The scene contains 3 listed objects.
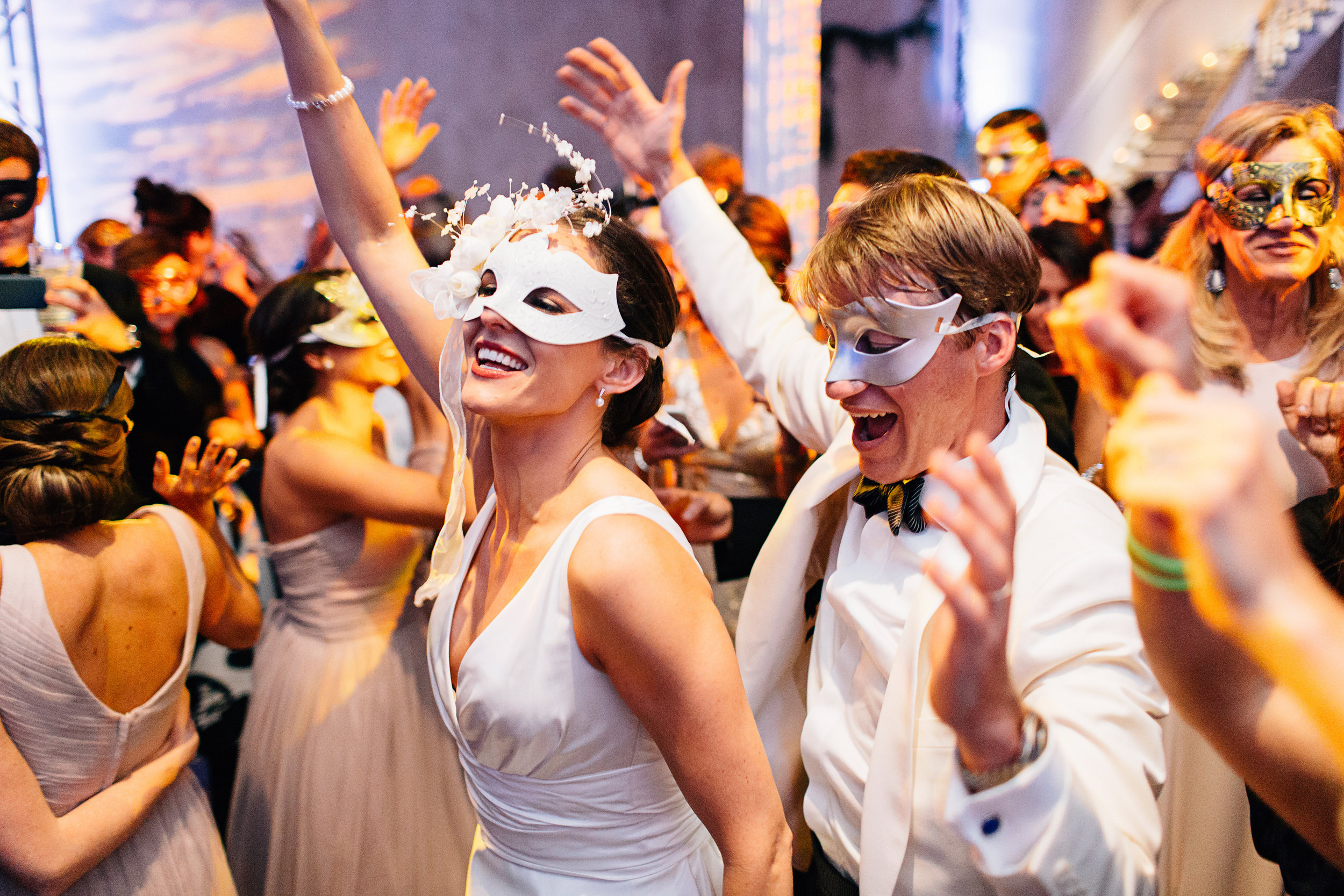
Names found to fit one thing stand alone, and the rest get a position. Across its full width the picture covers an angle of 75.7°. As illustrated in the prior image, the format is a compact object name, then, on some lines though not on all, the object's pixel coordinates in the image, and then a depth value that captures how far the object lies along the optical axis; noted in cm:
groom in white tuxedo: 93
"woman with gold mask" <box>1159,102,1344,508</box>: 205
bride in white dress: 129
